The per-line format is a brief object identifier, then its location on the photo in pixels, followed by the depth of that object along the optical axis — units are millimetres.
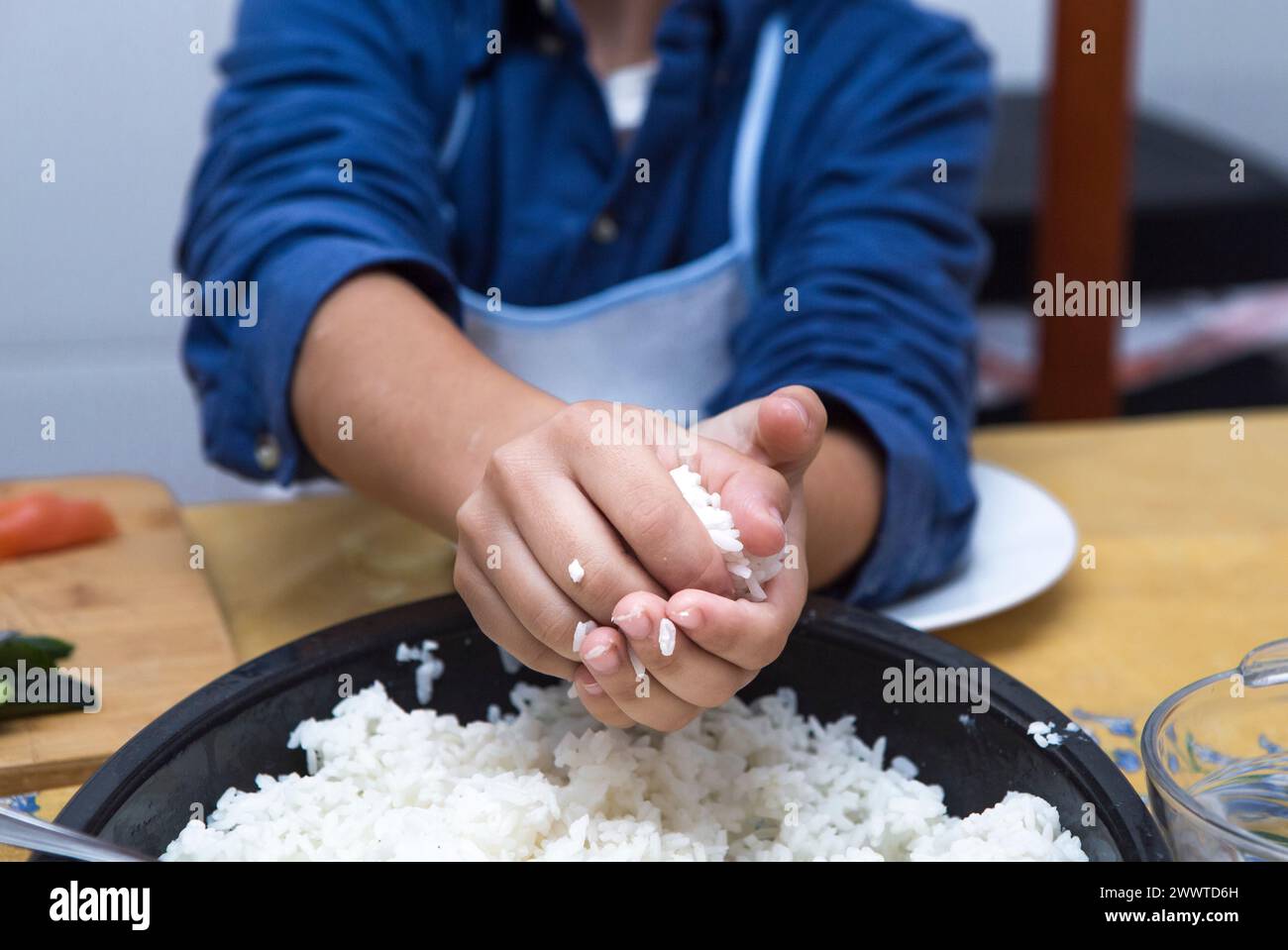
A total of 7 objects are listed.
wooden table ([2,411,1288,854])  823
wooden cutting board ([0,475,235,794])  713
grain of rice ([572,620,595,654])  561
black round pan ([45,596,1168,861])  536
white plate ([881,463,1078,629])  836
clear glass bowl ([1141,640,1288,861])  484
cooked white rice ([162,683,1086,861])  570
